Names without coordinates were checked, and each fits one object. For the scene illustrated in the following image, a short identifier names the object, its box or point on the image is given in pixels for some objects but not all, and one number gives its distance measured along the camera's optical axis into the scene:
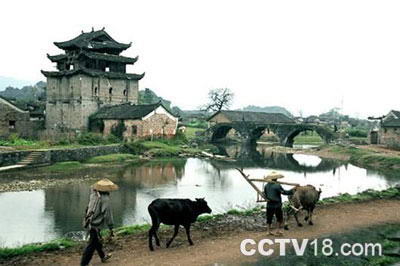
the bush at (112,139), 41.78
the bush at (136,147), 39.69
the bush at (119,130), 43.44
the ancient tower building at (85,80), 46.19
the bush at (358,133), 62.70
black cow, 9.76
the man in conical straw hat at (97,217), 8.44
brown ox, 12.28
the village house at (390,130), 44.88
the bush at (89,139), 38.89
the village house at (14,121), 41.69
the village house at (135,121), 42.81
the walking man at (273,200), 11.05
